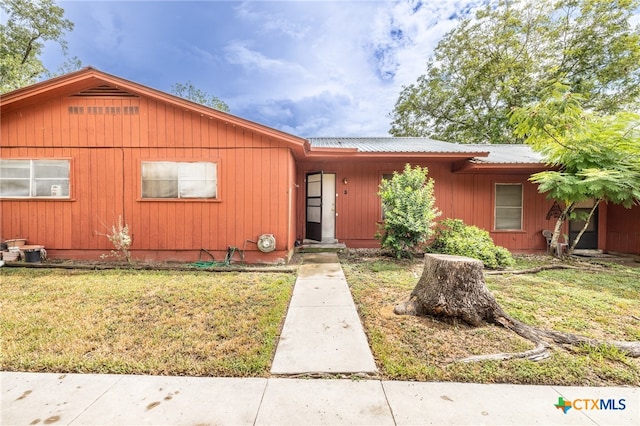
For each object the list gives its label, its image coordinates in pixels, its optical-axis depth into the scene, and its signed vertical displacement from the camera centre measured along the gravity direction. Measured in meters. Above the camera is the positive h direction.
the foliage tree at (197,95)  20.22 +9.18
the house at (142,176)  5.86 +0.74
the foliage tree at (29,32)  13.16 +9.67
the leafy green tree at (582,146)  5.03 +1.45
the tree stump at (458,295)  3.00 -1.04
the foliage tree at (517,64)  12.73 +8.28
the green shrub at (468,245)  5.65 -0.83
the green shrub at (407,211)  5.89 -0.05
